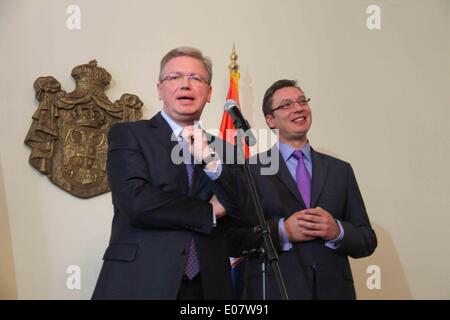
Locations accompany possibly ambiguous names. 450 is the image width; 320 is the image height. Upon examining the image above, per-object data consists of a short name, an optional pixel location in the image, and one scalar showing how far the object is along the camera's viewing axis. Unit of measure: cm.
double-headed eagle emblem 363
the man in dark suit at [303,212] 243
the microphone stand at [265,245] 180
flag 387
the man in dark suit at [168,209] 189
